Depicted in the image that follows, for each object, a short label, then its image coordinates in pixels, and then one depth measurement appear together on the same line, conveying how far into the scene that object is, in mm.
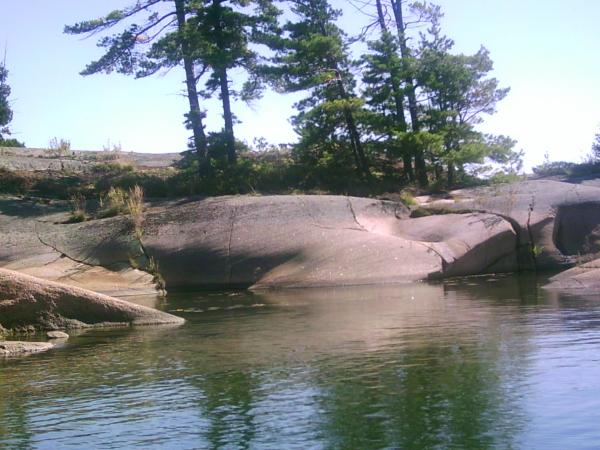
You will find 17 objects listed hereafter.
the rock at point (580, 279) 15232
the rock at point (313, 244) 19281
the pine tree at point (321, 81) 26172
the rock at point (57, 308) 11805
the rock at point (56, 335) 11539
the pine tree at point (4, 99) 30562
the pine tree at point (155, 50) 25484
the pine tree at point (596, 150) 28314
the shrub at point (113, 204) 23406
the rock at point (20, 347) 10172
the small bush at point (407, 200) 23594
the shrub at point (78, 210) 23359
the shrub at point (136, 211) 21375
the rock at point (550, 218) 21047
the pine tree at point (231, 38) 27062
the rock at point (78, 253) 19719
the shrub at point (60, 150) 33875
